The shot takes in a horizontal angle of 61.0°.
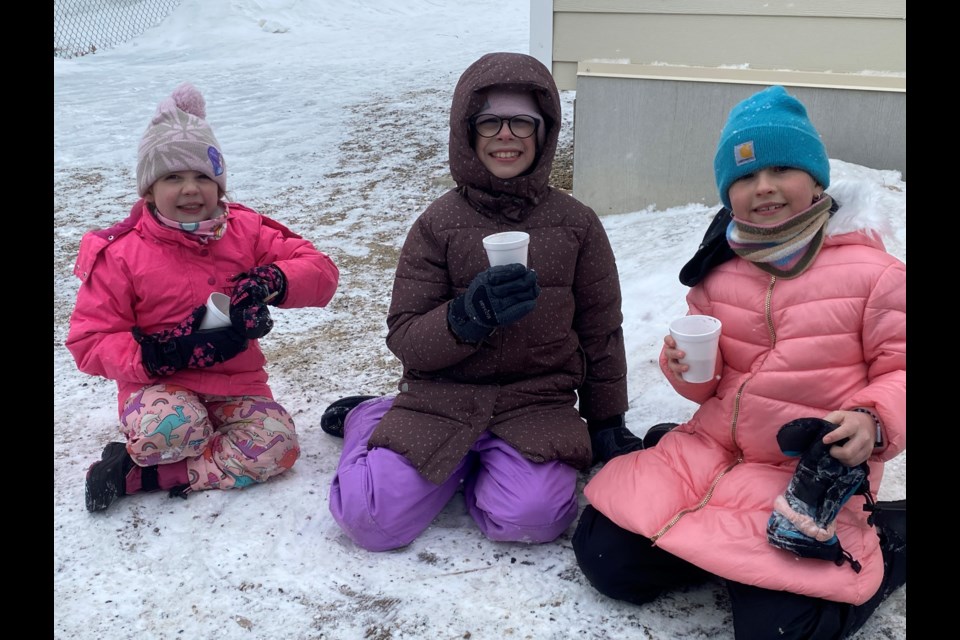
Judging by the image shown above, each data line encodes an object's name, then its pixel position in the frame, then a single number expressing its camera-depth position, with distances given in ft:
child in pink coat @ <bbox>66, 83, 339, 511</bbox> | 8.93
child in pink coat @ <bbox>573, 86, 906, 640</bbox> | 6.66
